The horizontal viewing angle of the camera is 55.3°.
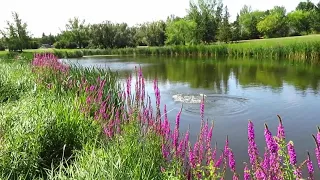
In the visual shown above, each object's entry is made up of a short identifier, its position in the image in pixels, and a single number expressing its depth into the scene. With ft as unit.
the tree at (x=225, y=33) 204.33
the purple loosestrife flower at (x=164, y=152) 12.34
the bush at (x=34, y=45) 214.90
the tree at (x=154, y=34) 236.55
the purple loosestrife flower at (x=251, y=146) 8.26
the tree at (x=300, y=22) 246.49
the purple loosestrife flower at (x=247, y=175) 8.92
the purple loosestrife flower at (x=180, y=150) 11.81
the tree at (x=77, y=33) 246.68
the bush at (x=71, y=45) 239.50
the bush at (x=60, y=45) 235.81
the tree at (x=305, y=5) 339.65
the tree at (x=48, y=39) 304.30
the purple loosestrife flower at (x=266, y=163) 8.97
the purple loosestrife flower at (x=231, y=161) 9.59
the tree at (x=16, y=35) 154.26
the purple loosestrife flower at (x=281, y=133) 7.97
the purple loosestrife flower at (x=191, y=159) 10.80
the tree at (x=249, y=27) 252.01
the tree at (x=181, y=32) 208.63
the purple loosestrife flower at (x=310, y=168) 7.45
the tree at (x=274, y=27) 238.89
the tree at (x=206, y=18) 210.79
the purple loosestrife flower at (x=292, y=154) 7.20
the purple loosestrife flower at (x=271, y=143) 7.63
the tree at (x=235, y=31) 224.04
